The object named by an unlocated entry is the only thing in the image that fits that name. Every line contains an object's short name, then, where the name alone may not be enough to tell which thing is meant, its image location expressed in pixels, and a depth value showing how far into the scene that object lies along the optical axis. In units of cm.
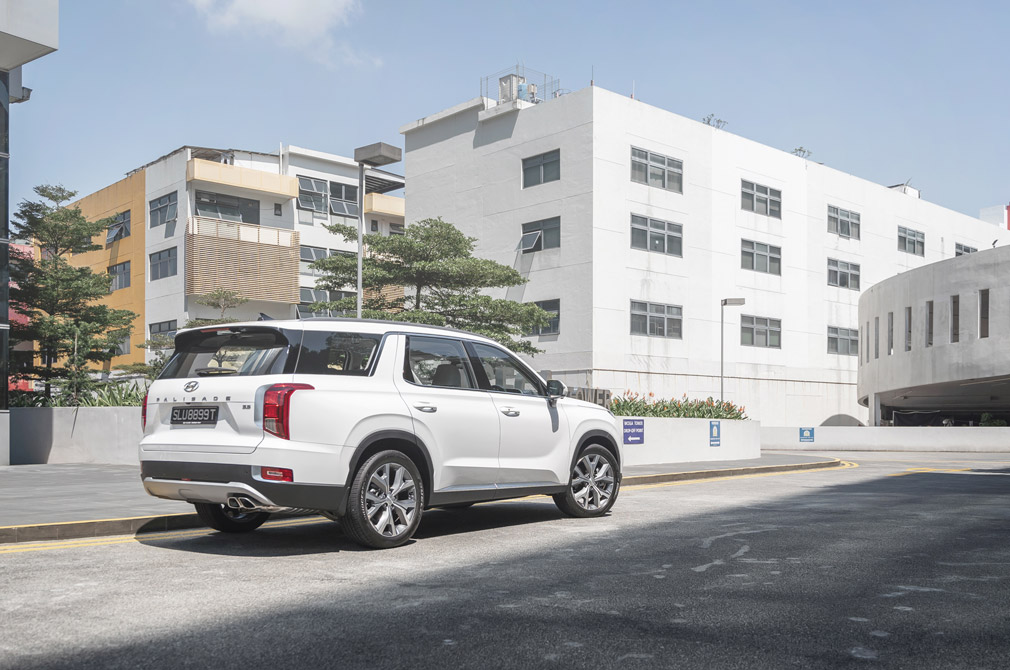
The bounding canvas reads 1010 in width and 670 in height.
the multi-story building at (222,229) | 4922
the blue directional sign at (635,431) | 2172
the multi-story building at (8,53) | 1953
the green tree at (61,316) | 2961
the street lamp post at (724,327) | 4250
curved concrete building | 3650
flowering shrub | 2328
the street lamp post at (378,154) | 1816
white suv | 736
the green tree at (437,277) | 2786
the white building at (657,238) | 3766
